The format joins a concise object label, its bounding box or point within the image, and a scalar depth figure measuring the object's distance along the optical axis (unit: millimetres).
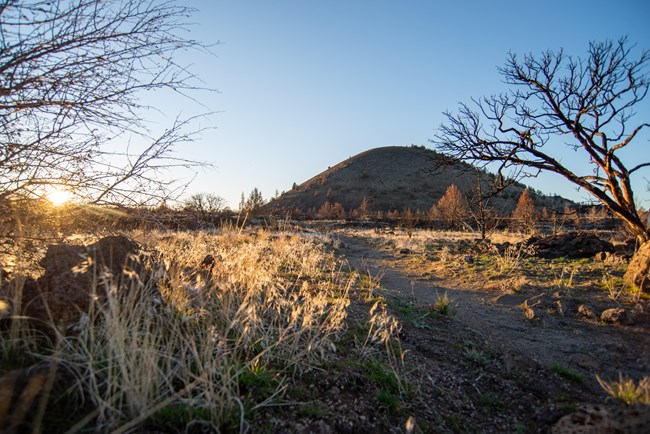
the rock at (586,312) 5590
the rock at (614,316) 5230
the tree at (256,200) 28512
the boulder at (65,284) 2742
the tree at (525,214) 21947
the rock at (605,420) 2041
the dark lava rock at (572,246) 11656
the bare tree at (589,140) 8391
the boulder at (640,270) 6325
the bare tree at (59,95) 2812
